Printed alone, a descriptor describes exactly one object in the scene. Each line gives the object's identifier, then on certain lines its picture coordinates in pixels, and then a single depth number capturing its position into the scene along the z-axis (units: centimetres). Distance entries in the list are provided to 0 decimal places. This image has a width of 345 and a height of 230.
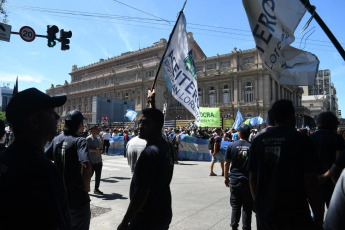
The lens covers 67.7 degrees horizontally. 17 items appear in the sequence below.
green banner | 1949
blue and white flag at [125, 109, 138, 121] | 2587
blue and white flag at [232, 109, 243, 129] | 1925
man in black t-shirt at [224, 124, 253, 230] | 405
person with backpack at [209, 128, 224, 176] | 1029
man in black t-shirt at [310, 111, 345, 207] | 352
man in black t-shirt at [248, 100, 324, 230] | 233
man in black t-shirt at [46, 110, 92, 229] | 299
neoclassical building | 4791
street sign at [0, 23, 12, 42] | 967
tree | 1202
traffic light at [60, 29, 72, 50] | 1109
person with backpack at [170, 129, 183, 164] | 1368
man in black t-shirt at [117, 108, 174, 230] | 220
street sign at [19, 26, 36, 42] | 1003
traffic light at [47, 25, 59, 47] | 1076
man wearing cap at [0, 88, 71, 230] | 124
